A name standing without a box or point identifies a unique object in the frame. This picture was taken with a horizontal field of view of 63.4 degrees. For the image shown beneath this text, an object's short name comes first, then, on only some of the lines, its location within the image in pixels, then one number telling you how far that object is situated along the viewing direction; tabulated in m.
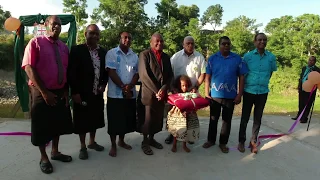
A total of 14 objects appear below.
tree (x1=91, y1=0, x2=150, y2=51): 26.34
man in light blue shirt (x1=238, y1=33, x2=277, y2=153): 3.56
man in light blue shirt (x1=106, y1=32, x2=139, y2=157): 3.37
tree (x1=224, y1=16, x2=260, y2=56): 32.18
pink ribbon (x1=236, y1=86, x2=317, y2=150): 4.43
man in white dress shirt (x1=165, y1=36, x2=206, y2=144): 3.76
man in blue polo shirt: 3.56
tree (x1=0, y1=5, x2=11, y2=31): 18.14
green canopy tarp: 4.91
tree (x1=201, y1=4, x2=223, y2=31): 42.09
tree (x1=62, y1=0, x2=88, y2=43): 23.77
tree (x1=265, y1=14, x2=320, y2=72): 30.94
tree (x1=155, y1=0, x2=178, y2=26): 31.33
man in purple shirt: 2.77
